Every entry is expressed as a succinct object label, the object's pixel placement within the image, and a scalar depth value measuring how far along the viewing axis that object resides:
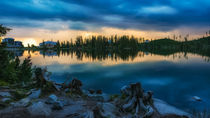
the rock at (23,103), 10.50
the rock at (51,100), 10.84
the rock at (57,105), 10.53
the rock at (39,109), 9.49
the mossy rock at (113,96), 14.75
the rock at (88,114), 8.50
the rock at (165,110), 11.08
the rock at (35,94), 12.57
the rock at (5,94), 11.79
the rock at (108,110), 9.77
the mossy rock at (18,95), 12.15
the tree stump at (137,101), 10.84
